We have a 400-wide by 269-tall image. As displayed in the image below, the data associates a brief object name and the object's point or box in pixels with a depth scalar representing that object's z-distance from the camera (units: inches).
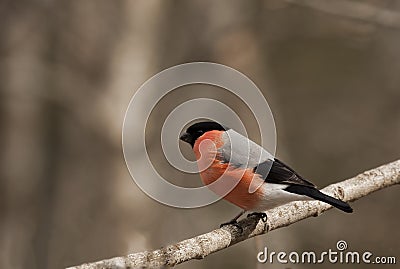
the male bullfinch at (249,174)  252.4
